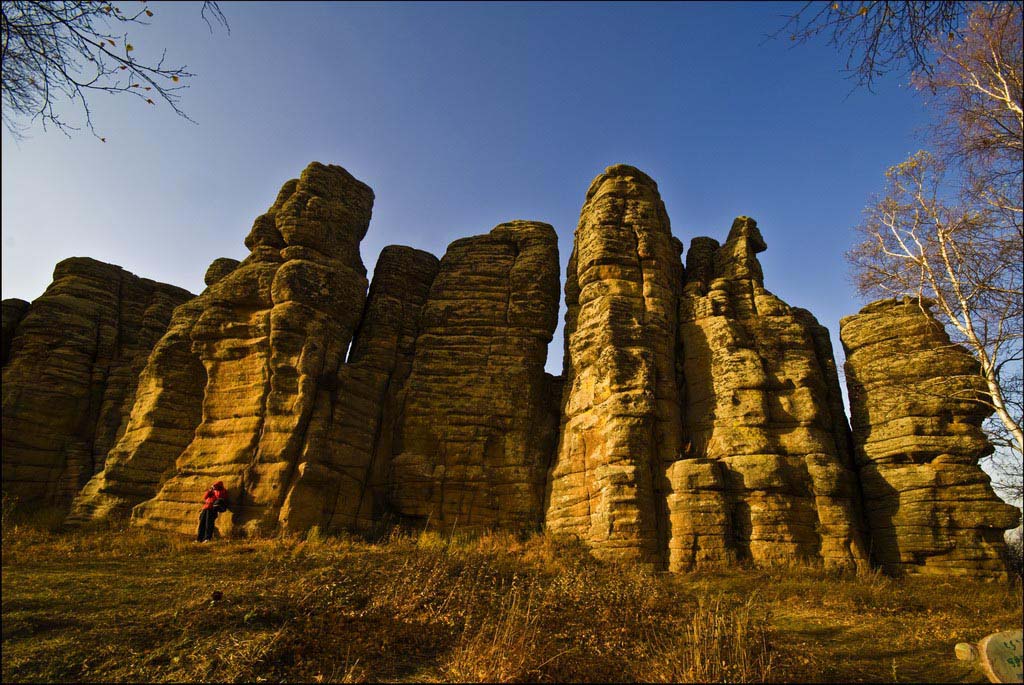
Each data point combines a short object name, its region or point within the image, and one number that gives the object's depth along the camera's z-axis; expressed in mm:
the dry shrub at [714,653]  6223
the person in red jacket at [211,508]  15961
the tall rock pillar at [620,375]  16234
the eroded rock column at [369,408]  17750
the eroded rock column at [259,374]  17203
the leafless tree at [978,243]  9438
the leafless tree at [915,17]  5812
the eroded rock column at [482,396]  19531
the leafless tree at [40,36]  5906
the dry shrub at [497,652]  6508
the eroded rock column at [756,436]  15516
